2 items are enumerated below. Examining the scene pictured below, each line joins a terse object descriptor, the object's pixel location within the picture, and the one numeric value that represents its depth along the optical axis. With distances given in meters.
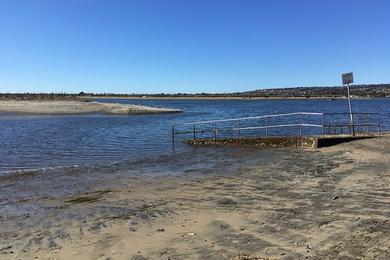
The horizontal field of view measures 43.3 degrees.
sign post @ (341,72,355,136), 21.00
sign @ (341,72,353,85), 21.06
